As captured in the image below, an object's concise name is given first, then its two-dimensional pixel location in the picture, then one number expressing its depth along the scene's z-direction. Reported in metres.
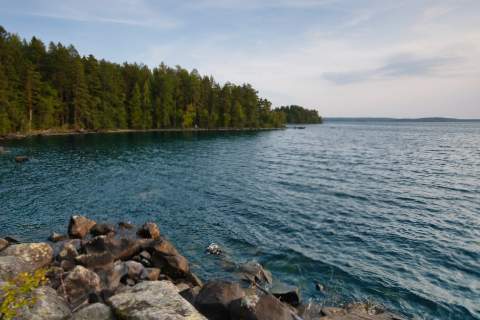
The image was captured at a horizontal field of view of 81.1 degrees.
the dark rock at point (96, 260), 15.34
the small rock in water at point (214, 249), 18.42
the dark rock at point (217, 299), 10.33
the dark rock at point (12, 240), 18.61
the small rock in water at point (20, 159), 46.09
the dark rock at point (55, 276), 12.70
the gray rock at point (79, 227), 19.98
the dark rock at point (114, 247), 16.70
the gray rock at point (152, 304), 8.09
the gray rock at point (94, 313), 8.46
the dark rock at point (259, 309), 9.45
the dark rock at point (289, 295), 13.54
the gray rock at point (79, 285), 12.29
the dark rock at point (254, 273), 15.36
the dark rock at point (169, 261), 15.37
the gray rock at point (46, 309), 8.39
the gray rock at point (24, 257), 12.34
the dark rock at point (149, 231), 19.84
